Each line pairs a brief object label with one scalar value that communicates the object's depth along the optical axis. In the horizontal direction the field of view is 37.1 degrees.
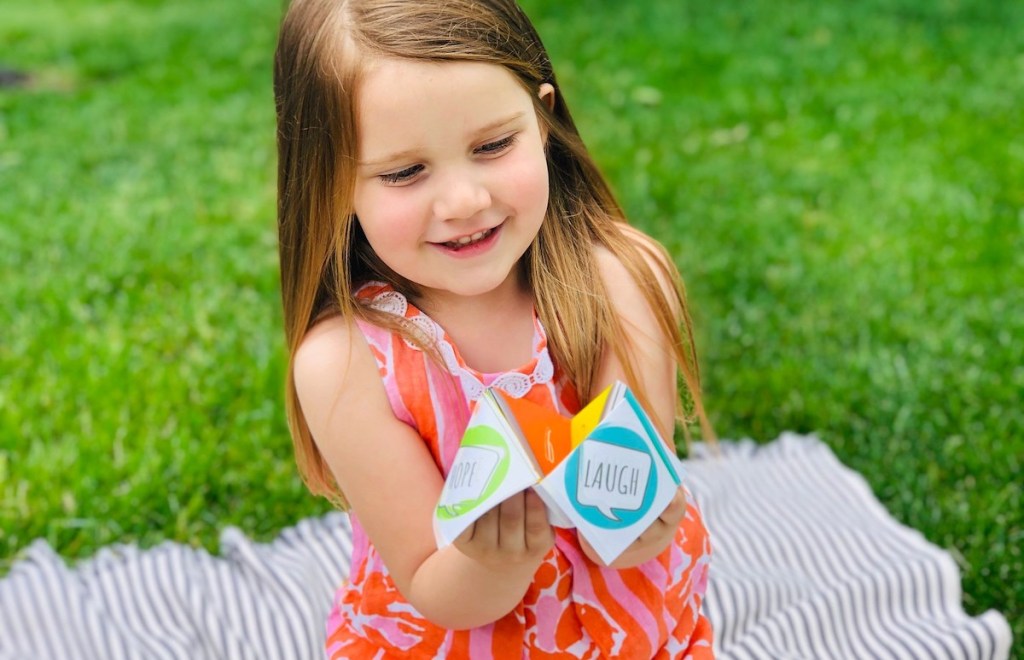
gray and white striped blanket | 1.05
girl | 0.73
